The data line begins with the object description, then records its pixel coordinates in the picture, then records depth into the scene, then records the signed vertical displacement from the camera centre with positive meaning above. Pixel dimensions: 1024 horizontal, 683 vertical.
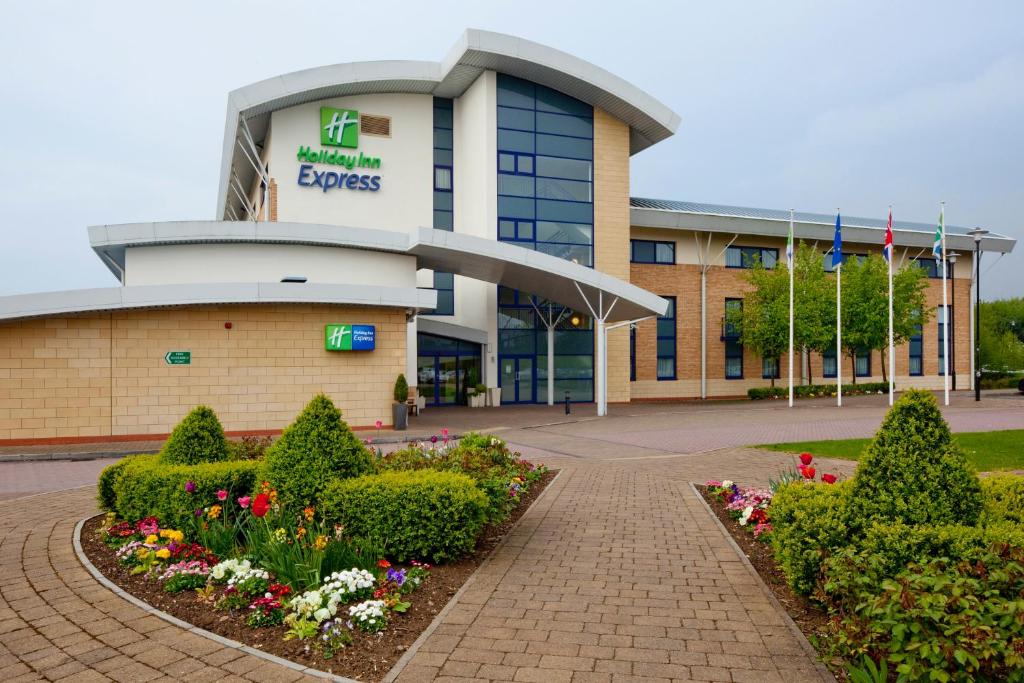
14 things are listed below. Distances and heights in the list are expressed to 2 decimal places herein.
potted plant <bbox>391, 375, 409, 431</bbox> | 20.36 -1.49
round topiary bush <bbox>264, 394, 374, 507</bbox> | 6.65 -1.01
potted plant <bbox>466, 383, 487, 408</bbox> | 29.70 -1.74
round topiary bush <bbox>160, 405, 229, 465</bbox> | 7.85 -1.01
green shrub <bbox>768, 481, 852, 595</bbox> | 4.99 -1.38
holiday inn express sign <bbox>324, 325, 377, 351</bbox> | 19.50 +0.57
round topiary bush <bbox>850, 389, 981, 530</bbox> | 4.77 -0.88
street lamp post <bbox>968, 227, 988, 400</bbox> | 30.00 +3.14
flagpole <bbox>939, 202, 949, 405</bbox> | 27.75 +5.55
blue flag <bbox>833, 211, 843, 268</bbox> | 27.11 +4.27
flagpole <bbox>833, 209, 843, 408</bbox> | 28.16 +1.19
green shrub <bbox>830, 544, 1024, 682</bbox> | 3.45 -1.44
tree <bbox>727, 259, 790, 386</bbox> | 34.00 +2.19
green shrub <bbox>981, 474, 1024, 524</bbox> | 5.07 -1.18
